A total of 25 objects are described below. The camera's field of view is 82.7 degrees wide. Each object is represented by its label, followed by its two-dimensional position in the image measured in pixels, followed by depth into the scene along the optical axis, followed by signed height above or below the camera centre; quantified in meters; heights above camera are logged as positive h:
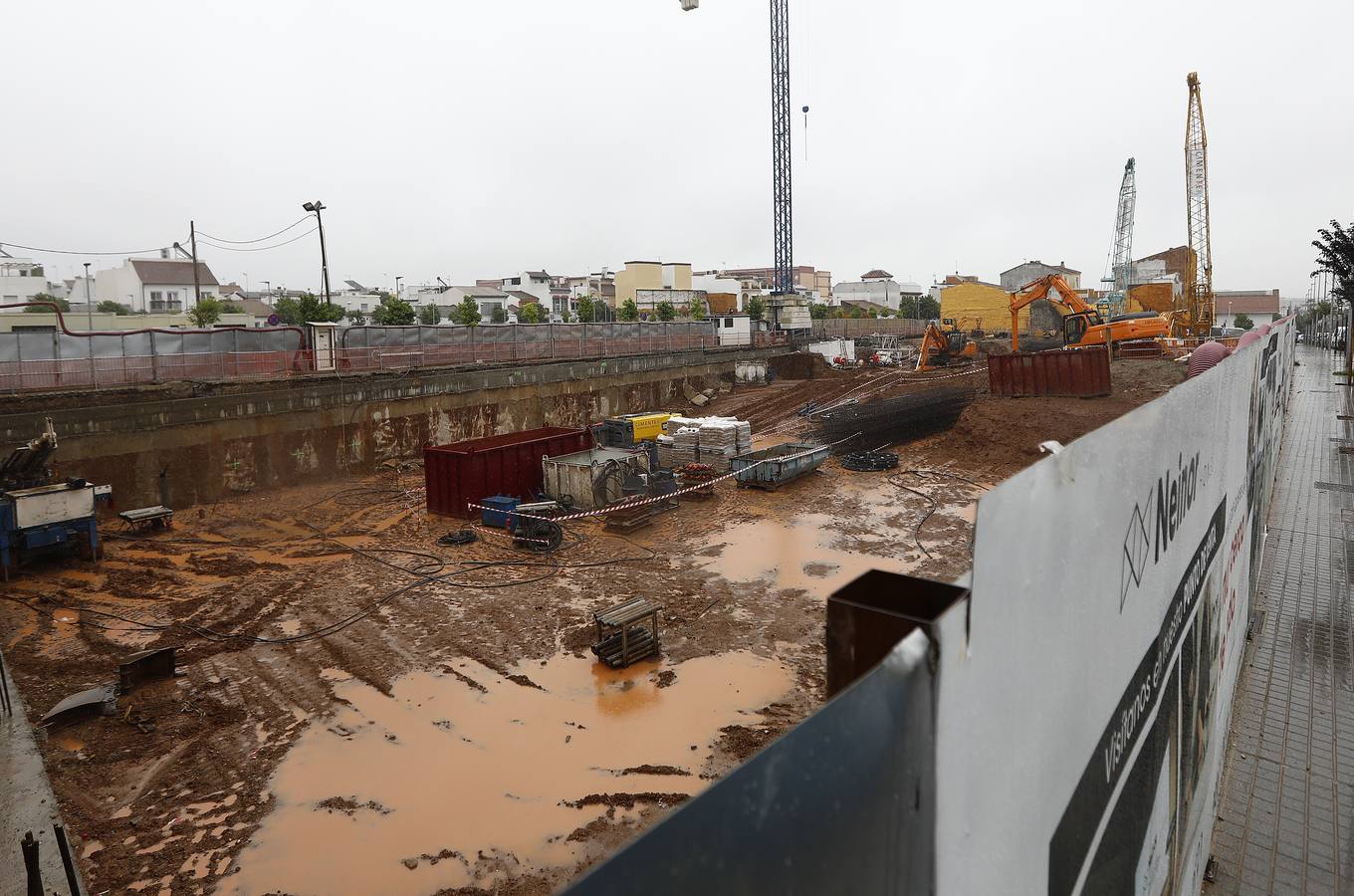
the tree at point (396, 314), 49.12 +3.92
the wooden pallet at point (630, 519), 19.88 -3.90
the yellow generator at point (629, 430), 27.31 -2.25
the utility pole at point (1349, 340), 32.56 +0.51
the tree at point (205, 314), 48.08 +4.36
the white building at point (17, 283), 76.71 +10.58
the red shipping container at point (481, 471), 21.44 -2.80
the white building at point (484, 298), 83.97 +9.97
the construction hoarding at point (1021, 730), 1.05 -0.68
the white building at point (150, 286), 89.12 +11.18
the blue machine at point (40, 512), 16.38 -2.80
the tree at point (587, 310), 69.79 +5.64
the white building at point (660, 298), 90.81 +8.36
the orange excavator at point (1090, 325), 35.12 +1.53
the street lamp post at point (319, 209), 37.84 +8.22
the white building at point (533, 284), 119.91 +13.93
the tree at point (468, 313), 56.51 +4.51
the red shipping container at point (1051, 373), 30.42 -0.58
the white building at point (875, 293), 148.50 +14.13
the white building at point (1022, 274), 110.00 +12.44
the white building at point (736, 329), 54.44 +2.70
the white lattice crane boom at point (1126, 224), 93.75 +16.38
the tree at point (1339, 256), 29.38 +3.78
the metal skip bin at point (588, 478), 21.62 -3.08
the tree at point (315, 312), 40.69 +3.84
